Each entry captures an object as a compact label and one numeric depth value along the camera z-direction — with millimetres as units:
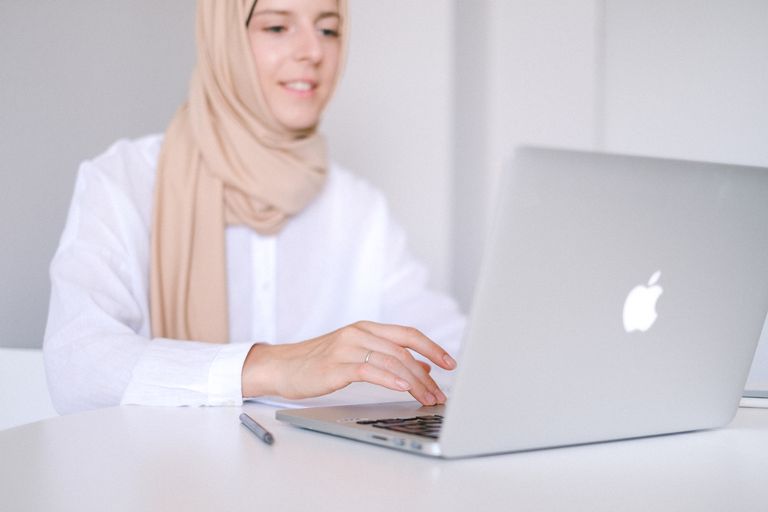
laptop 770
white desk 706
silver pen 926
